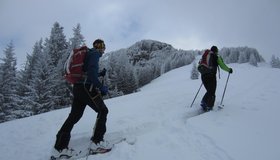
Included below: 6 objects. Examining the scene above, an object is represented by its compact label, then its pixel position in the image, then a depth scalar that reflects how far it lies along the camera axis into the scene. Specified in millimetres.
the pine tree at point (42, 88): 15369
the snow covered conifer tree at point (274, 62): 63808
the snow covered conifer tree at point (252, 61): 56525
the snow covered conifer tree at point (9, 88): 16050
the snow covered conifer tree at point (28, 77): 15284
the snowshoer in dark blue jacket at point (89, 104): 3795
